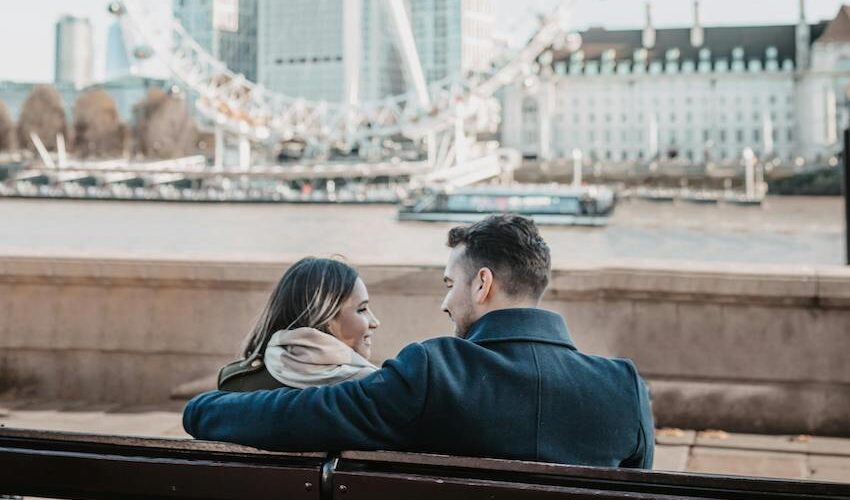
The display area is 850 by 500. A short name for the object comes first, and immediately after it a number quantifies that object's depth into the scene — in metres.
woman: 1.57
